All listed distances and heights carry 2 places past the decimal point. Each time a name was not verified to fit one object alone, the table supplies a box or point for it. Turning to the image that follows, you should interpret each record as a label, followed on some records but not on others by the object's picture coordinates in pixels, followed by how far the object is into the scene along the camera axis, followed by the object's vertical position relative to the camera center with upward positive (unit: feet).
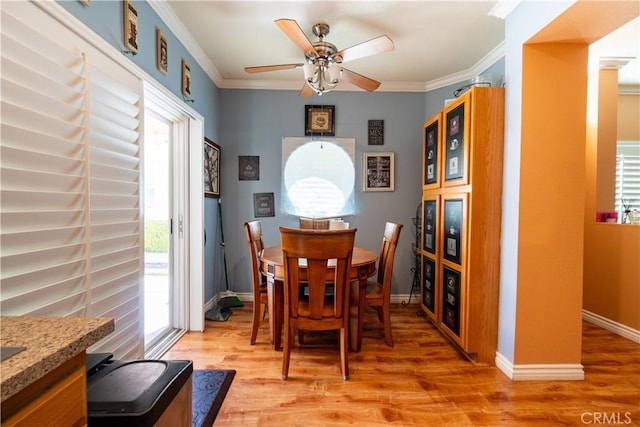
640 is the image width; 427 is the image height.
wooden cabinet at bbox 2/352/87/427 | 1.67 -1.30
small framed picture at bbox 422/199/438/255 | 8.54 -0.59
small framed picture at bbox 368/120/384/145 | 11.04 +2.85
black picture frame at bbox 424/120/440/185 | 8.43 +1.66
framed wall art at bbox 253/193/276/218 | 11.01 -0.02
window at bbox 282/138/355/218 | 11.00 +1.07
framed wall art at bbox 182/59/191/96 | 7.59 +3.42
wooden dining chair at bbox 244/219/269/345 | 7.57 -2.33
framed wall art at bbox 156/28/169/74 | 6.25 +3.44
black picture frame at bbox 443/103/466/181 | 6.95 +1.60
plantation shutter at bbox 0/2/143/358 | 3.19 +0.35
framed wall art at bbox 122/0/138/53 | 5.06 +3.28
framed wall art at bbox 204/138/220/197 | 9.27 +1.24
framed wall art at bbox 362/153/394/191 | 11.02 +1.47
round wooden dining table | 6.98 -2.33
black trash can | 2.31 -1.76
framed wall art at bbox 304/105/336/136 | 10.90 +3.34
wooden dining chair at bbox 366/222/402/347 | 7.59 -2.40
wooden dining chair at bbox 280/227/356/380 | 5.74 -1.61
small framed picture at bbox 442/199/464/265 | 7.06 -0.63
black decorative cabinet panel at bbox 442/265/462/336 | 7.14 -2.45
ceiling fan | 5.82 +3.44
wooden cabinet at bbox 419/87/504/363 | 6.48 -0.29
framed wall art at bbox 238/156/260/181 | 10.95 +1.45
